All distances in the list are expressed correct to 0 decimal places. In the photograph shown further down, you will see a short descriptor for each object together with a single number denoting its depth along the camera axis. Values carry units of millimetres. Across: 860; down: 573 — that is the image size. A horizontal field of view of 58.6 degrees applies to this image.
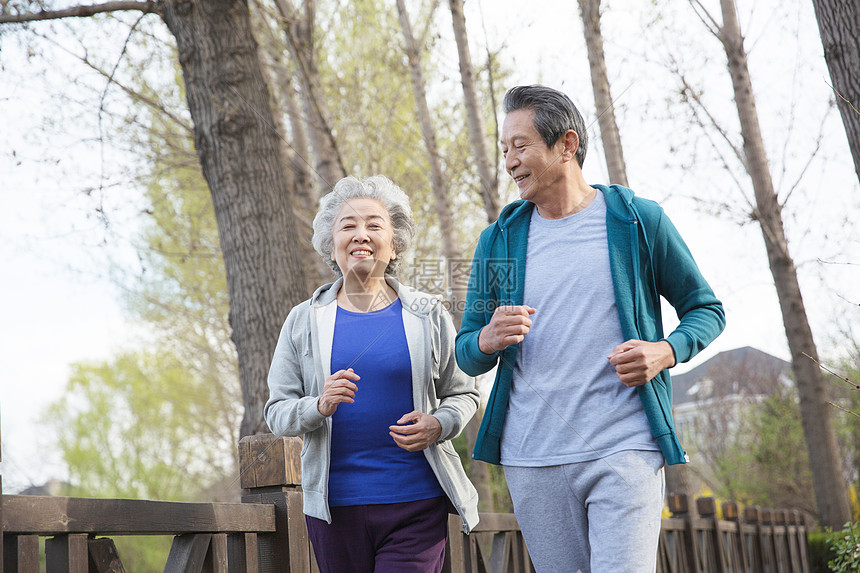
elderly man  1870
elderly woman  2213
